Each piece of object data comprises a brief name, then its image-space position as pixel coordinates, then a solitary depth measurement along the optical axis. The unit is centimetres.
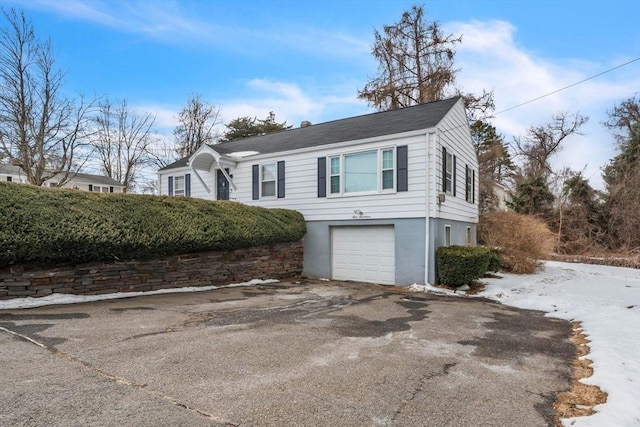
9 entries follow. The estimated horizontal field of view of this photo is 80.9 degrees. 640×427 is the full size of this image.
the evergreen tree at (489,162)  2183
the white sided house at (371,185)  1034
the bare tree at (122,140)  2497
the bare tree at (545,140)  2716
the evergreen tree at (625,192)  1720
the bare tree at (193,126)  2862
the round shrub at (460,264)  978
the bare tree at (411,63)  2152
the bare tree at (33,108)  1557
